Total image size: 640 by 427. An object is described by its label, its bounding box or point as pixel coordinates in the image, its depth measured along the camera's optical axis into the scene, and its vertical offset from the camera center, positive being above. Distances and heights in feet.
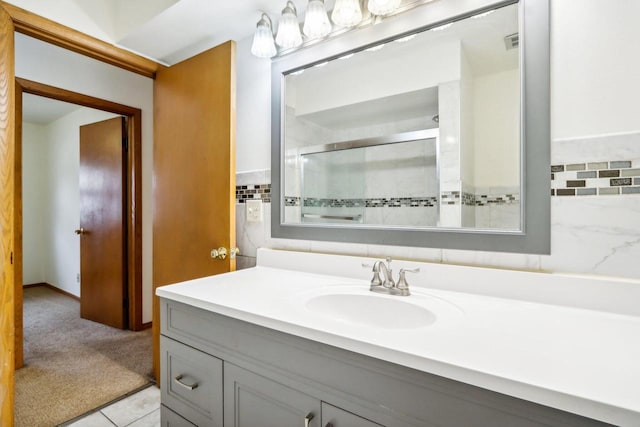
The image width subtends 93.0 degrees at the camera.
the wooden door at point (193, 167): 4.90 +0.77
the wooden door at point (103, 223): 8.87 -0.35
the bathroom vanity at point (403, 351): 1.68 -0.96
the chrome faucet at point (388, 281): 3.33 -0.81
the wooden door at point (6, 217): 4.35 -0.07
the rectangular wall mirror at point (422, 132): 3.14 +0.99
